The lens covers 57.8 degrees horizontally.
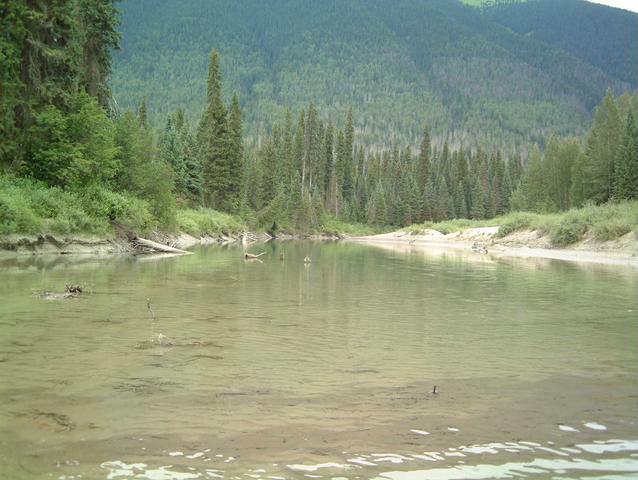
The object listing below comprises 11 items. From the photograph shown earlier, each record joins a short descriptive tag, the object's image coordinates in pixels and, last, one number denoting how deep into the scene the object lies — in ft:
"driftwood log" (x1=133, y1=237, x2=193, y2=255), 109.29
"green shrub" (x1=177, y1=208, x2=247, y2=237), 166.01
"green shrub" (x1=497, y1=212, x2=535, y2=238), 177.99
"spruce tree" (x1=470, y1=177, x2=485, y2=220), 444.96
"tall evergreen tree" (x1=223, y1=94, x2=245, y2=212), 237.04
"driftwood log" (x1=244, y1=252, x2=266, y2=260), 98.11
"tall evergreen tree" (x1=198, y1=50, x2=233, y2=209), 231.71
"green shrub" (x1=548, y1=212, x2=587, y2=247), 142.61
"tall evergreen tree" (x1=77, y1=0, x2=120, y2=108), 115.44
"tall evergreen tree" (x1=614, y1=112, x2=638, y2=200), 210.18
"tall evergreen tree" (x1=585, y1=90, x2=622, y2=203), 235.61
